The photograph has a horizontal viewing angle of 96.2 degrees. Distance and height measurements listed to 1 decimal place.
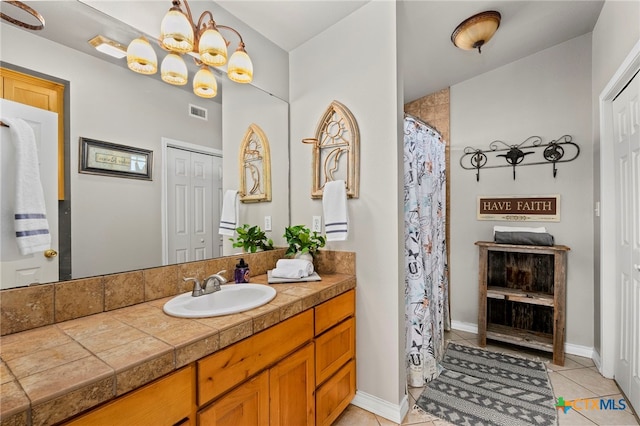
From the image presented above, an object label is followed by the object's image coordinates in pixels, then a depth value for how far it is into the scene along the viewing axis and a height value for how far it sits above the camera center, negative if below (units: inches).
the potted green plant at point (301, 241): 73.8 -7.2
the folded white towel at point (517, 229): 100.7 -6.0
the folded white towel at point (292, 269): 66.6 -13.1
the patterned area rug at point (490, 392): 69.3 -49.3
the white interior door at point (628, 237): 68.7 -6.6
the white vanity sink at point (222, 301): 44.4 -15.7
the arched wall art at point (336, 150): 72.2 +16.7
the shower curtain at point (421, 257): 81.4 -13.5
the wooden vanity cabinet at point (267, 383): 32.6 -25.0
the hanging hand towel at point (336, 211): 69.6 +0.4
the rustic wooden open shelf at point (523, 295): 93.0 -28.8
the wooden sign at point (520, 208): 102.0 +1.5
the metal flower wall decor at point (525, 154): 99.8 +21.7
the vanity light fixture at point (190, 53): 53.1 +33.1
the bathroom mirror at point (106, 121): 44.0 +17.1
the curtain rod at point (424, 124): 82.9 +27.9
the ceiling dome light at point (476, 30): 78.4 +52.1
